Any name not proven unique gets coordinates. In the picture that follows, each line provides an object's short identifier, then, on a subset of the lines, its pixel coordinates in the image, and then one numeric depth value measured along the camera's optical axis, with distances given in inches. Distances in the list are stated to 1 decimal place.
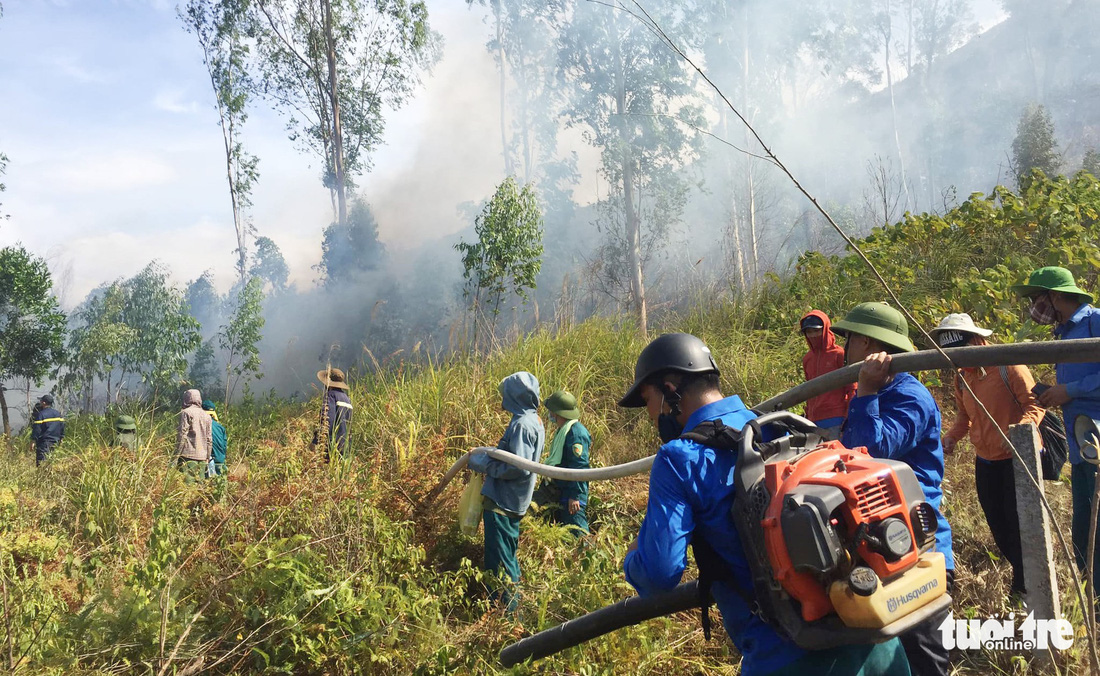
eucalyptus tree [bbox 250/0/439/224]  848.3
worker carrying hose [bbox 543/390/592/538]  191.8
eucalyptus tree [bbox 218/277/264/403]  612.7
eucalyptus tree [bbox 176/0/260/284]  819.4
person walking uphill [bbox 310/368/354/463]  223.8
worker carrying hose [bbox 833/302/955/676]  95.1
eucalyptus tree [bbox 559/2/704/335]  748.6
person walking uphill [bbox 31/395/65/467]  374.0
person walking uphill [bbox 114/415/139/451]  295.4
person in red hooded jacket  154.5
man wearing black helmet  66.8
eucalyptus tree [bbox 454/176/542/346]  385.4
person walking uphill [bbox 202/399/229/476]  320.2
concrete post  119.7
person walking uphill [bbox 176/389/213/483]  288.4
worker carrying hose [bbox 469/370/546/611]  167.9
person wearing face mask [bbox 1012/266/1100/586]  128.8
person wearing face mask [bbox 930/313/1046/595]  136.9
